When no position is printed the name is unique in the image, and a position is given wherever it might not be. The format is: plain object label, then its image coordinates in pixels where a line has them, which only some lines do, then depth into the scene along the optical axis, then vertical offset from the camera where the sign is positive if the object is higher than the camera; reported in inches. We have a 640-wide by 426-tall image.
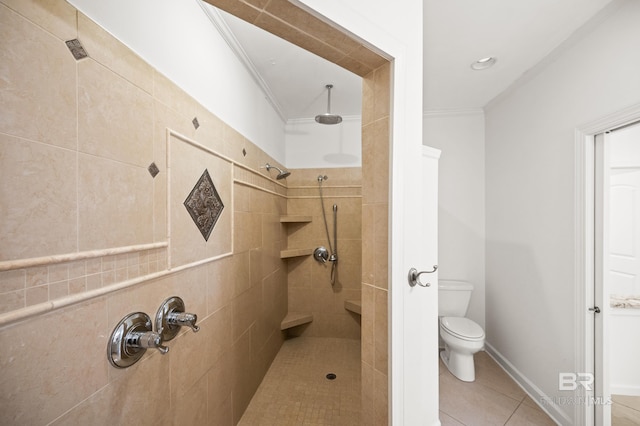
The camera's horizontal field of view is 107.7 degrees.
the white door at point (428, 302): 41.3 -19.0
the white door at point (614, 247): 54.3 -10.4
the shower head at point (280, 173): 83.8 +15.2
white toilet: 74.9 -39.8
